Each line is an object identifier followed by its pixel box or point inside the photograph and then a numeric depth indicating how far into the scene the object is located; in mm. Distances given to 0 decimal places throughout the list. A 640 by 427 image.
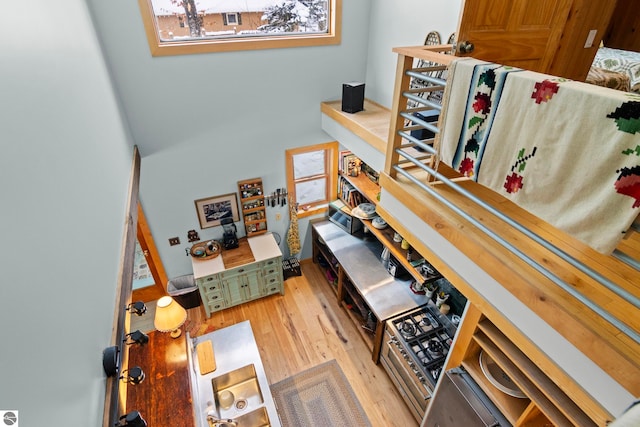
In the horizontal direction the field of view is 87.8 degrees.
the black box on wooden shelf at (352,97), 3502
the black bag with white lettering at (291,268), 4988
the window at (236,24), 3115
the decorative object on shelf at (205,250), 4227
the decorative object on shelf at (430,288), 3450
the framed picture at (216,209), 4130
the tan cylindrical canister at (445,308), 3316
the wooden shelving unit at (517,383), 1736
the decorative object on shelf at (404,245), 3570
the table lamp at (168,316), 2799
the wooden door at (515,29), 1734
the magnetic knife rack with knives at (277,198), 4465
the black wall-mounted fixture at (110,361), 1397
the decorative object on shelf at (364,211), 4238
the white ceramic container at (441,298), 3319
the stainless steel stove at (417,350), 2990
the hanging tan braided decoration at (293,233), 4641
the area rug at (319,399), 3357
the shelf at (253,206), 4234
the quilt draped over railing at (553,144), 1022
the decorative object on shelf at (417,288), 3621
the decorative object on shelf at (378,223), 4020
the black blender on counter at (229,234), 4320
